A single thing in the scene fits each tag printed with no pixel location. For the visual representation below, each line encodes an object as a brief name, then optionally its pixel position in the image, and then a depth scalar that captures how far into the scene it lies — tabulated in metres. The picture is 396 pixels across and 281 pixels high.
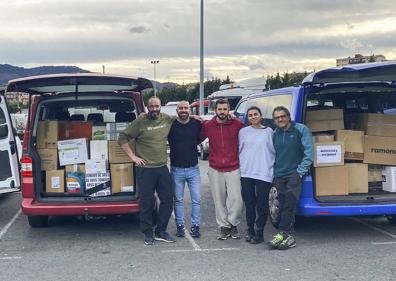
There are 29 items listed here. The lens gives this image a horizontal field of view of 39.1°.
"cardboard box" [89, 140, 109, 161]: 7.50
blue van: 6.45
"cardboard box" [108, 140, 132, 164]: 7.43
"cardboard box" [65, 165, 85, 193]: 7.36
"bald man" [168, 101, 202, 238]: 6.90
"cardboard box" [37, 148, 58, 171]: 7.37
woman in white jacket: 6.65
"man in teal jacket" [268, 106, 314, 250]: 6.44
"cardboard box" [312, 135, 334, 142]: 6.99
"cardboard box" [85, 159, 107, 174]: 7.41
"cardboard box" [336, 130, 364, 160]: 7.20
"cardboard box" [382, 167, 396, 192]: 7.12
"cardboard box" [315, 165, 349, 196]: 6.83
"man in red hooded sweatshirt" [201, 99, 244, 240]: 6.83
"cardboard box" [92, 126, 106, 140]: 7.70
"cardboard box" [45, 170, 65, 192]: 7.30
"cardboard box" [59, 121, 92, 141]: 7.70
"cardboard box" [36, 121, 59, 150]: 7.41
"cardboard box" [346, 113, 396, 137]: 7.32
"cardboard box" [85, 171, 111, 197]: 7.37
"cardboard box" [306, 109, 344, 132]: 7.24
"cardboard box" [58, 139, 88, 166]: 7.47
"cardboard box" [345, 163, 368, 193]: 7.10
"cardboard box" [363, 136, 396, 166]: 7.22
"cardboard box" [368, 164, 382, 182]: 7.37
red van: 6.89
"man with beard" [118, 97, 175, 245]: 6.77
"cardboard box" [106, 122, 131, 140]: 7.60
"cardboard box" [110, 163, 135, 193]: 7.38
